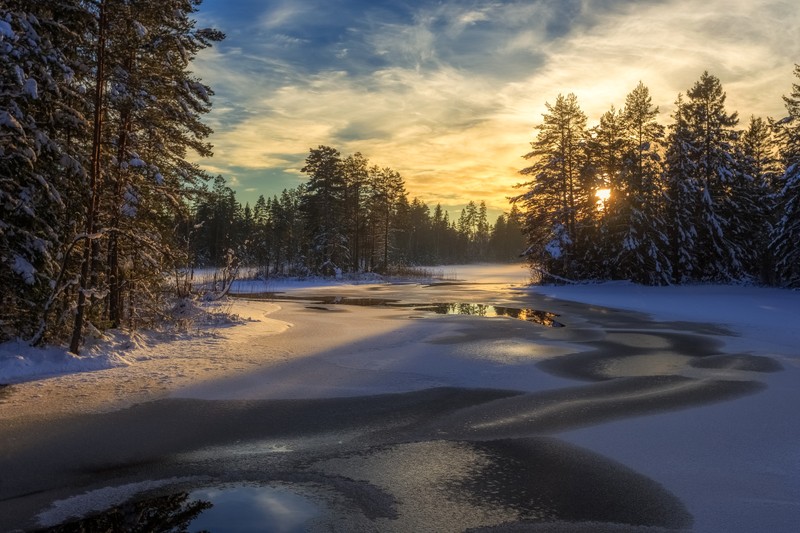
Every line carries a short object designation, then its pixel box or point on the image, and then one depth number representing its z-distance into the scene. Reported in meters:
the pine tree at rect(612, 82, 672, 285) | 33.25
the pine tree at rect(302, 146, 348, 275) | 50.72
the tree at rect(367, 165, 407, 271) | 62.06
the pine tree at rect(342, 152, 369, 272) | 57.06
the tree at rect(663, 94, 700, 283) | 33.56
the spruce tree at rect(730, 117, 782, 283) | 35.25
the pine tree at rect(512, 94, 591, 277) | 37.94
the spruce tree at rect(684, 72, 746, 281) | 34.06
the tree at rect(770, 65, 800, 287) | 27.23
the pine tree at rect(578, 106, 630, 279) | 35.53
